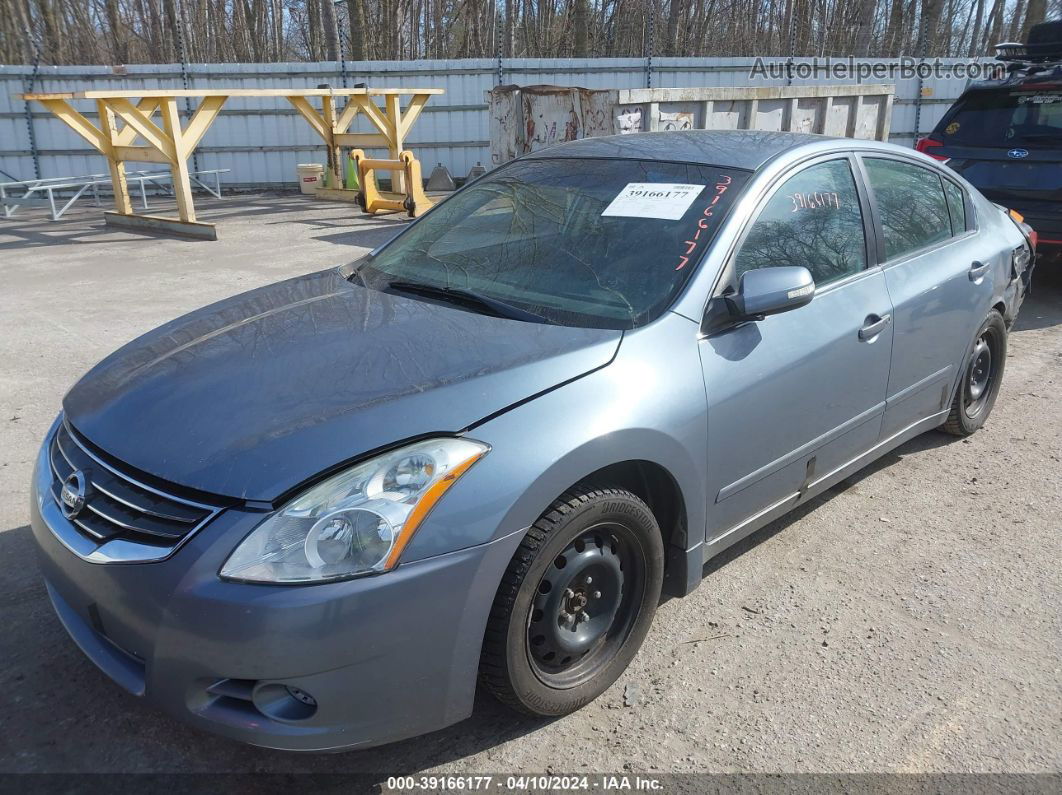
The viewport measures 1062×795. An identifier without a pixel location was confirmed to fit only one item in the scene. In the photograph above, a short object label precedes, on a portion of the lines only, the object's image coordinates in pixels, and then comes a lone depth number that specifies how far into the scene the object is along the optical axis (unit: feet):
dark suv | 23.31
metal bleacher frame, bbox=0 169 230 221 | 40.91
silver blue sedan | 6.75
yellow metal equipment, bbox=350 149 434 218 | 40.16
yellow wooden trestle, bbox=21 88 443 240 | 35.19
